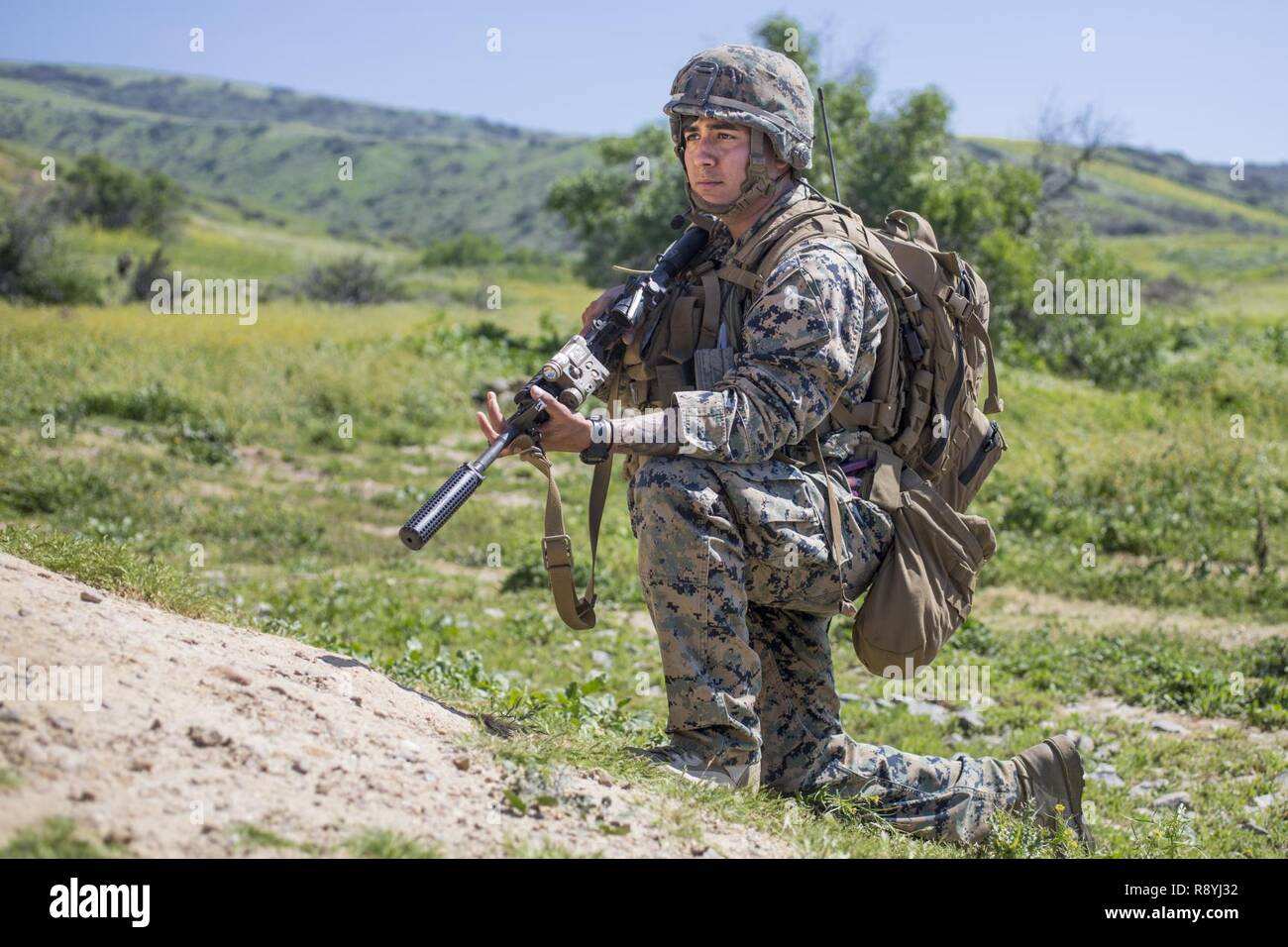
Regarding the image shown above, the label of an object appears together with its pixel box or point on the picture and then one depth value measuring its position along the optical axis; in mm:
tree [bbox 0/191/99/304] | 22656
